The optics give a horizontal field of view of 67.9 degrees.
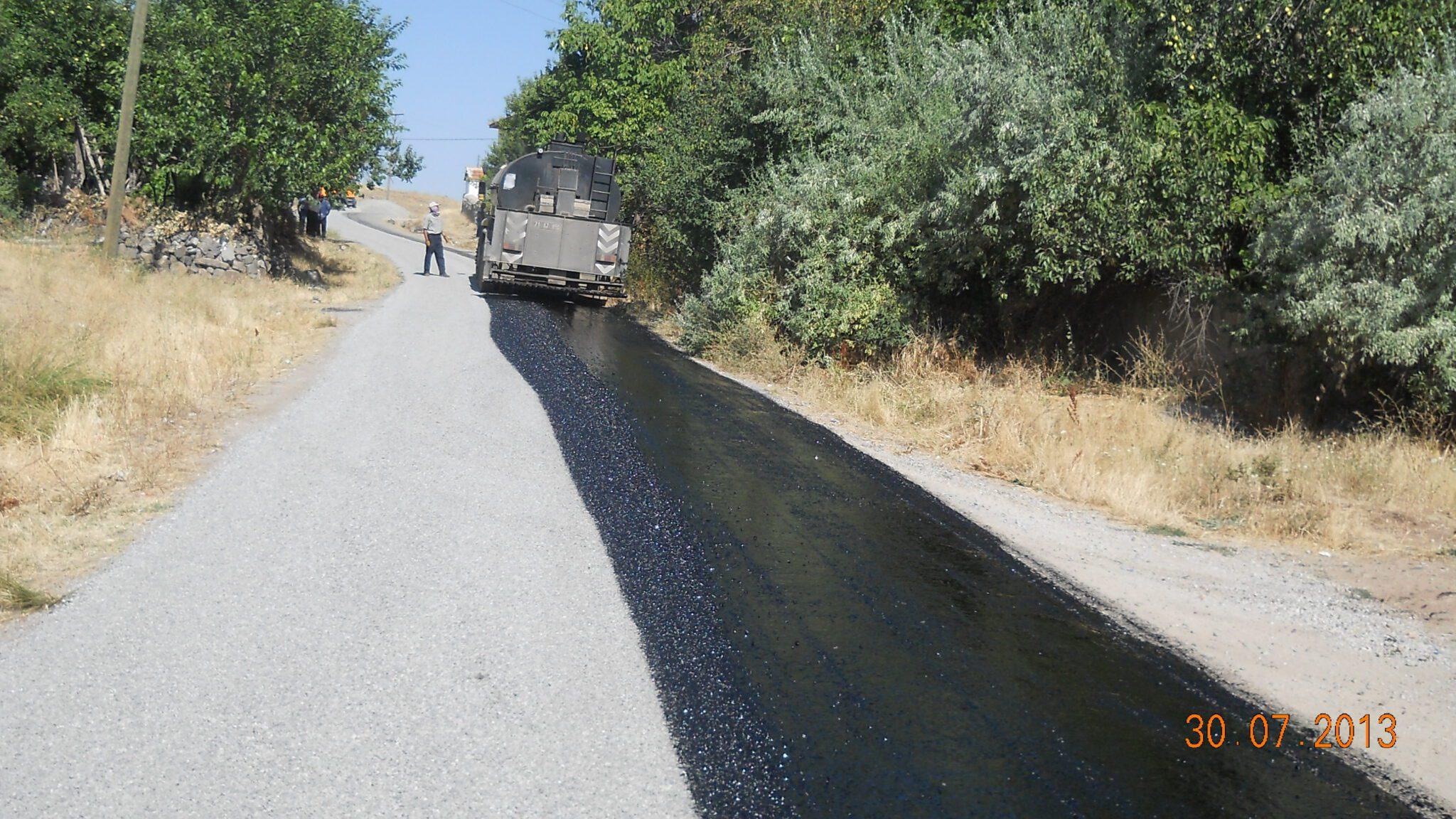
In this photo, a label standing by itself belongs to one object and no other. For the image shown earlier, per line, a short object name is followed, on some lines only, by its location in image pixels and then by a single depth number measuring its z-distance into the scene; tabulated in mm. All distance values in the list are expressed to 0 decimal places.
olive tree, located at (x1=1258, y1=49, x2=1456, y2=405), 9453
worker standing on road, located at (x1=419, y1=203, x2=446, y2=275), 27156
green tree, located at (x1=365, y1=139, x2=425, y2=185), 23422
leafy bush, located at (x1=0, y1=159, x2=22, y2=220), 20000
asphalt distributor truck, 22484
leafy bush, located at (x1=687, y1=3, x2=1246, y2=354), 11742
